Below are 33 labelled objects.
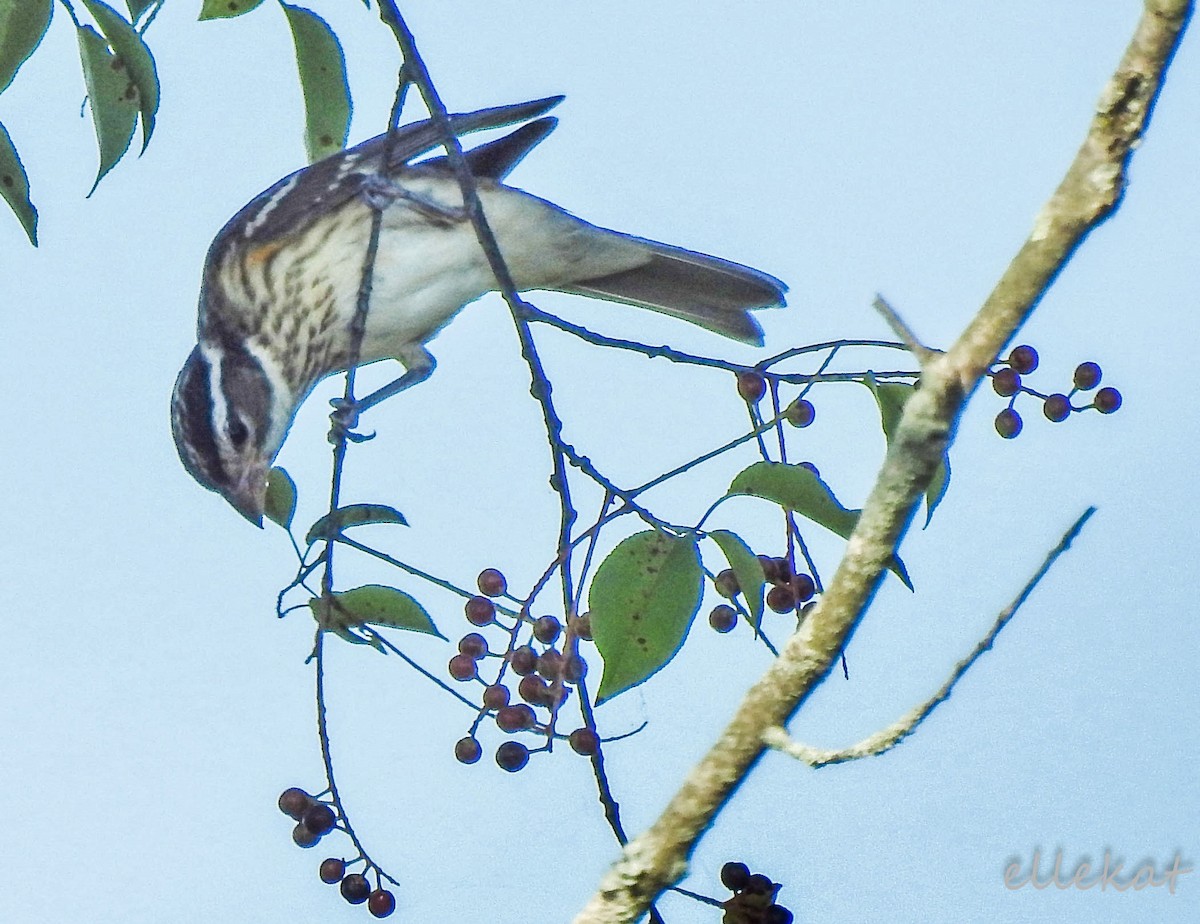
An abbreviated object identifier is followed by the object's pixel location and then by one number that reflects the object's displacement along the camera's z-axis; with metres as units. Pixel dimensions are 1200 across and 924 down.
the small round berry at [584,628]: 5.88
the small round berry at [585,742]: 4.57
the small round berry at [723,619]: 7.04
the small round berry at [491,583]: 6.84
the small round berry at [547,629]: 6.25
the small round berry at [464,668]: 6.68
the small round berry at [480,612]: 6.49
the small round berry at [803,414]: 6.86
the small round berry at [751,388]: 6.97
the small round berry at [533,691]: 5.93
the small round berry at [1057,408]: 6.88
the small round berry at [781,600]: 6.51
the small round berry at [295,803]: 6.55
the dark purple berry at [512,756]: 6.15
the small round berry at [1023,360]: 7.04
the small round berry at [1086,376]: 6.93
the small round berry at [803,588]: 6.43
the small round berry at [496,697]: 6.06
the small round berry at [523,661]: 6.02
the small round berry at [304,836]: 6.50
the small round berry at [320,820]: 6.43
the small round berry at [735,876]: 4.86
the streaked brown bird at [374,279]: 9.92
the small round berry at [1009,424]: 6.96
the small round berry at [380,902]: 6.49
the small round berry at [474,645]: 6.54
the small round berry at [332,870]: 6.62
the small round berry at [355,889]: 6.52
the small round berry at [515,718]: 6.01
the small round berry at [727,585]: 6.07
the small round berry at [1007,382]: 6.75
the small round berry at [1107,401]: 7.20
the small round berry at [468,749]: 6.39
